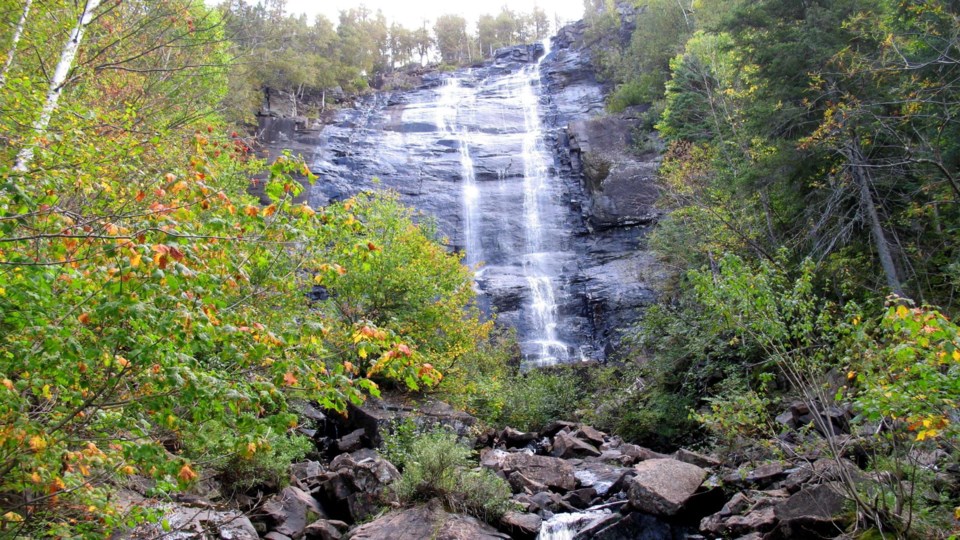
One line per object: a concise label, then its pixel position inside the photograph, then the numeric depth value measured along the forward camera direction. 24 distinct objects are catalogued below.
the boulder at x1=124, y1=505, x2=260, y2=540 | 6.84
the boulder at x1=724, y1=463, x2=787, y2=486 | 8.63
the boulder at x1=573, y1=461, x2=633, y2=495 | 10.12
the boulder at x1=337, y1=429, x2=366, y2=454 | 12.58
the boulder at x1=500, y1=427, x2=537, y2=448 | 14.52
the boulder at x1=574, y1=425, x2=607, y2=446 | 13.78
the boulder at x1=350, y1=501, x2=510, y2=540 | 7.61
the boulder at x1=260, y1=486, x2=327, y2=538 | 8.48
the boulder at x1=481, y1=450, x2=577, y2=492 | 10.73
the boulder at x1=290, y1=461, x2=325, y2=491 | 10.09
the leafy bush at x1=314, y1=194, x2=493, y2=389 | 14.99
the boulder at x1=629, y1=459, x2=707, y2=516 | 8.40
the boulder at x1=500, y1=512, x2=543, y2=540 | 8.41
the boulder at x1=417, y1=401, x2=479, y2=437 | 13.27
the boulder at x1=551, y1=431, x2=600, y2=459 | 12.80
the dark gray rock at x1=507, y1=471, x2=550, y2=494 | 10.31
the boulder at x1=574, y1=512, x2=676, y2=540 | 8.35
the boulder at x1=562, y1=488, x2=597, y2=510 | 9.86
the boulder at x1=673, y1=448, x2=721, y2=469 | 9.84
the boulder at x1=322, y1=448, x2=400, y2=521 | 8.88
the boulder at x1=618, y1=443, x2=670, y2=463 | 12.08
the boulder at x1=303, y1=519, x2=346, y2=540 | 8.20
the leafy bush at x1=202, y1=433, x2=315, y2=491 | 9.28
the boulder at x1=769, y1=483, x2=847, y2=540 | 6.70
